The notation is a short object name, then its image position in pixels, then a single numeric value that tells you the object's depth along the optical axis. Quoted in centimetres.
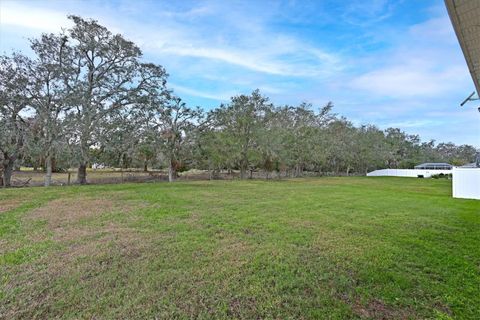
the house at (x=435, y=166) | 3560
